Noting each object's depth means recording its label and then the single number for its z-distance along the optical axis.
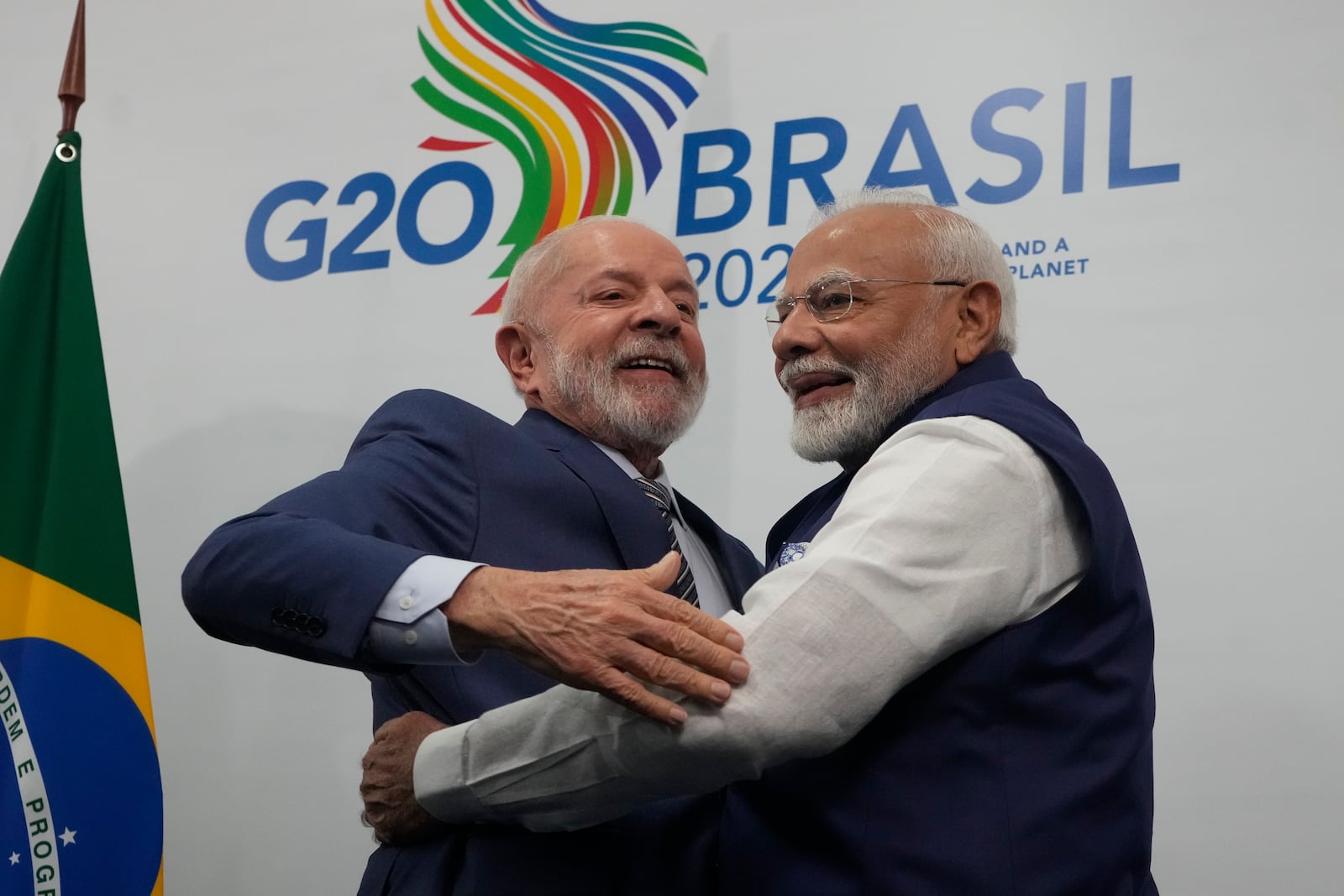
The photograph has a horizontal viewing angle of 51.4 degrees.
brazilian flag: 2.75
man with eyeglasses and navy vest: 1.56
